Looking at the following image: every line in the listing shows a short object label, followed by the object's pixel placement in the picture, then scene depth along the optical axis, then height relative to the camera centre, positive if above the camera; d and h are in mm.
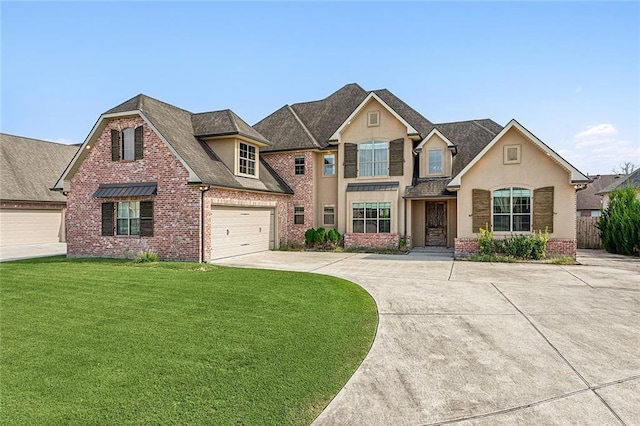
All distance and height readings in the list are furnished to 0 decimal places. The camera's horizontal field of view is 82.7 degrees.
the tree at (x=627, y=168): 54531 +7494
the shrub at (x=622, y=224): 17281 -320
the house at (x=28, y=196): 21547 +1279
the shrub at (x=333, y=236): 19719 -1046
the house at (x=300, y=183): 15211 +1582
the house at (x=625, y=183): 23119 +2251
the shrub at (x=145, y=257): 14289 -1619
